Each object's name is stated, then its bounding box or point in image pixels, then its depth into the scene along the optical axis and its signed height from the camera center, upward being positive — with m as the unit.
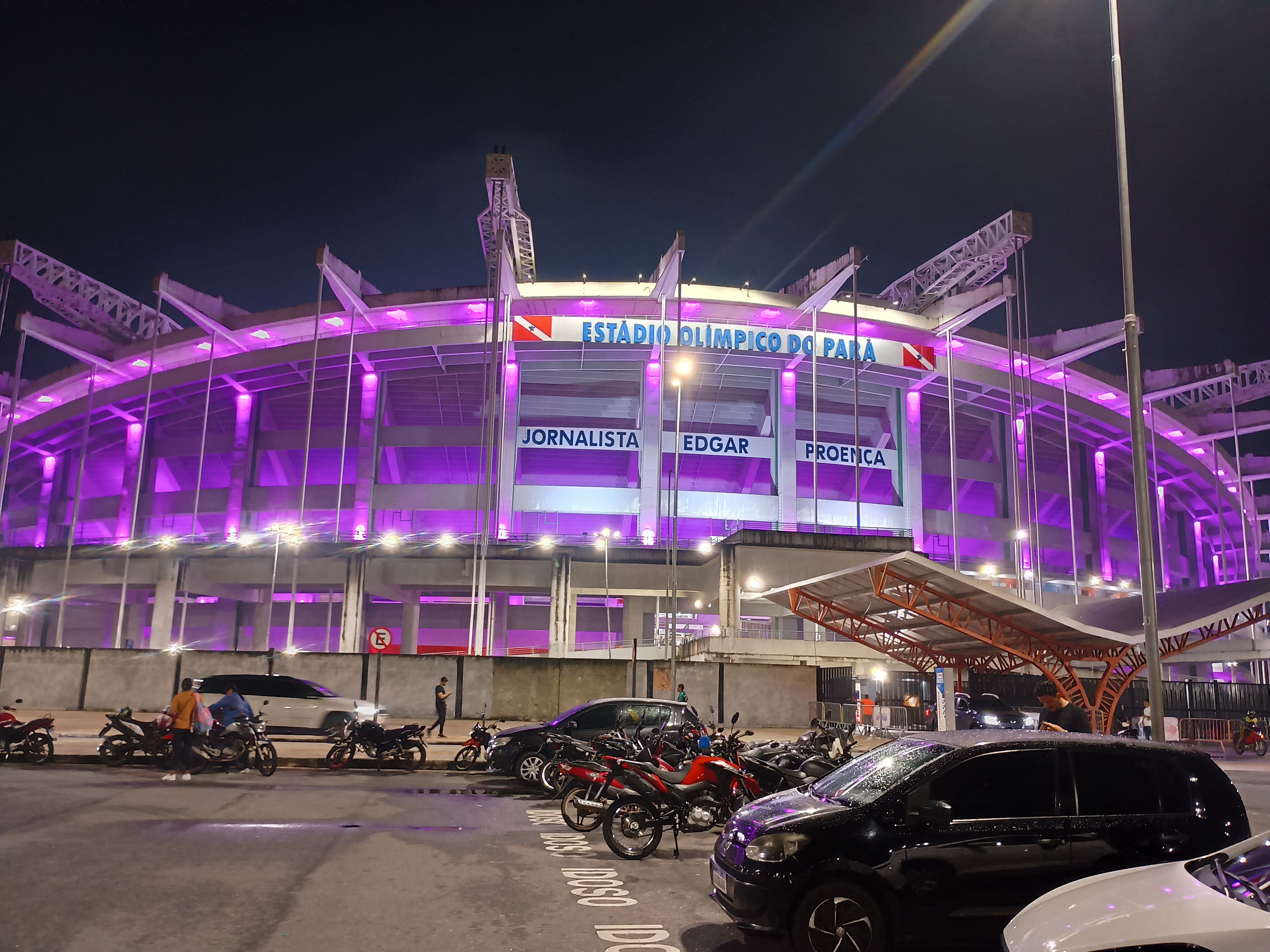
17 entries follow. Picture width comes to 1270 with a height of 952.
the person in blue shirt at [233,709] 16.55 -1.02
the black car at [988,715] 22.67 -1.10
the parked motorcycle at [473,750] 16.86 -1.70
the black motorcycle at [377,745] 16.97 -1.64
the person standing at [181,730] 14.41 -1.24
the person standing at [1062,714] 9.74 -0.42
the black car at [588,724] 14.89 -1.00
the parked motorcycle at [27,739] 16.08 -1.61
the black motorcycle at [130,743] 15.79 -1.59
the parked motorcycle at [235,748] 15.36 -1.59
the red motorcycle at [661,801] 9.33 -1.43
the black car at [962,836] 5.89 -1.08
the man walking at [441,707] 21.89 -1.20
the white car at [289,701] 21.44 -1.12
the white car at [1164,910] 3.87 -1.04
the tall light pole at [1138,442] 11.18 +2.86
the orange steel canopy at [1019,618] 21.88 +1.39
